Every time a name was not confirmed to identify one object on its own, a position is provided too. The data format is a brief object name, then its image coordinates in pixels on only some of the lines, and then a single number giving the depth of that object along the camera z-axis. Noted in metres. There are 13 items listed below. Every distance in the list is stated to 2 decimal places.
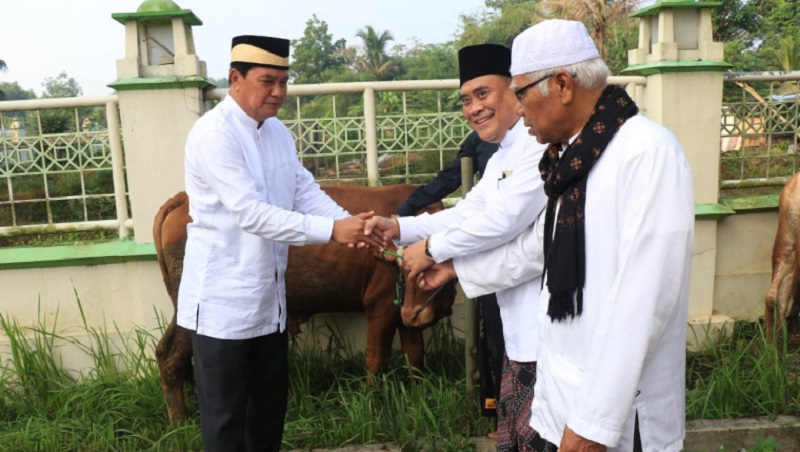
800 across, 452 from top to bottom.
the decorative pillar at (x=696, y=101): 5.36
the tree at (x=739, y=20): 28.72
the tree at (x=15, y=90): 61.87
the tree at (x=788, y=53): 26.50
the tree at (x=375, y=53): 59.41
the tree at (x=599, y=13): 29.06
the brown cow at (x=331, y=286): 4.46
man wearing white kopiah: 1.80
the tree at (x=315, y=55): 66.19
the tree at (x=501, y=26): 47.54
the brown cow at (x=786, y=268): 5.25
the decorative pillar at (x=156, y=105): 4.90
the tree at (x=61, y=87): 59.53
